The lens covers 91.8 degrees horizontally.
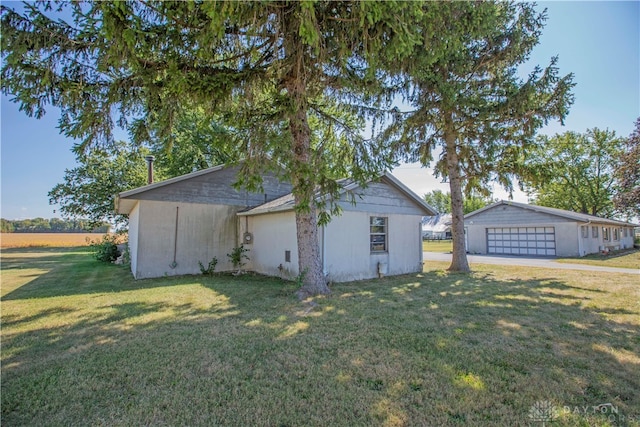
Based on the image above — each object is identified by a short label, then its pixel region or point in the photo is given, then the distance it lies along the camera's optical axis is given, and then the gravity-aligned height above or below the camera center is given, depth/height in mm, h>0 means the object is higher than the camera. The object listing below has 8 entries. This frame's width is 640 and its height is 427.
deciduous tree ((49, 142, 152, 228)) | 22844 +3478
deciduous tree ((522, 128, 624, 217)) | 30984 +6890
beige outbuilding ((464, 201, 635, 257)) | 19781 +217
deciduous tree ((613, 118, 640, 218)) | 18516 +3911
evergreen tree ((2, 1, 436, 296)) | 4719 +3007
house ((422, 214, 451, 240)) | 47406 +1080
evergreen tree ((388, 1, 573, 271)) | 10375 +4452
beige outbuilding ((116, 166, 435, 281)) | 10422 +198
